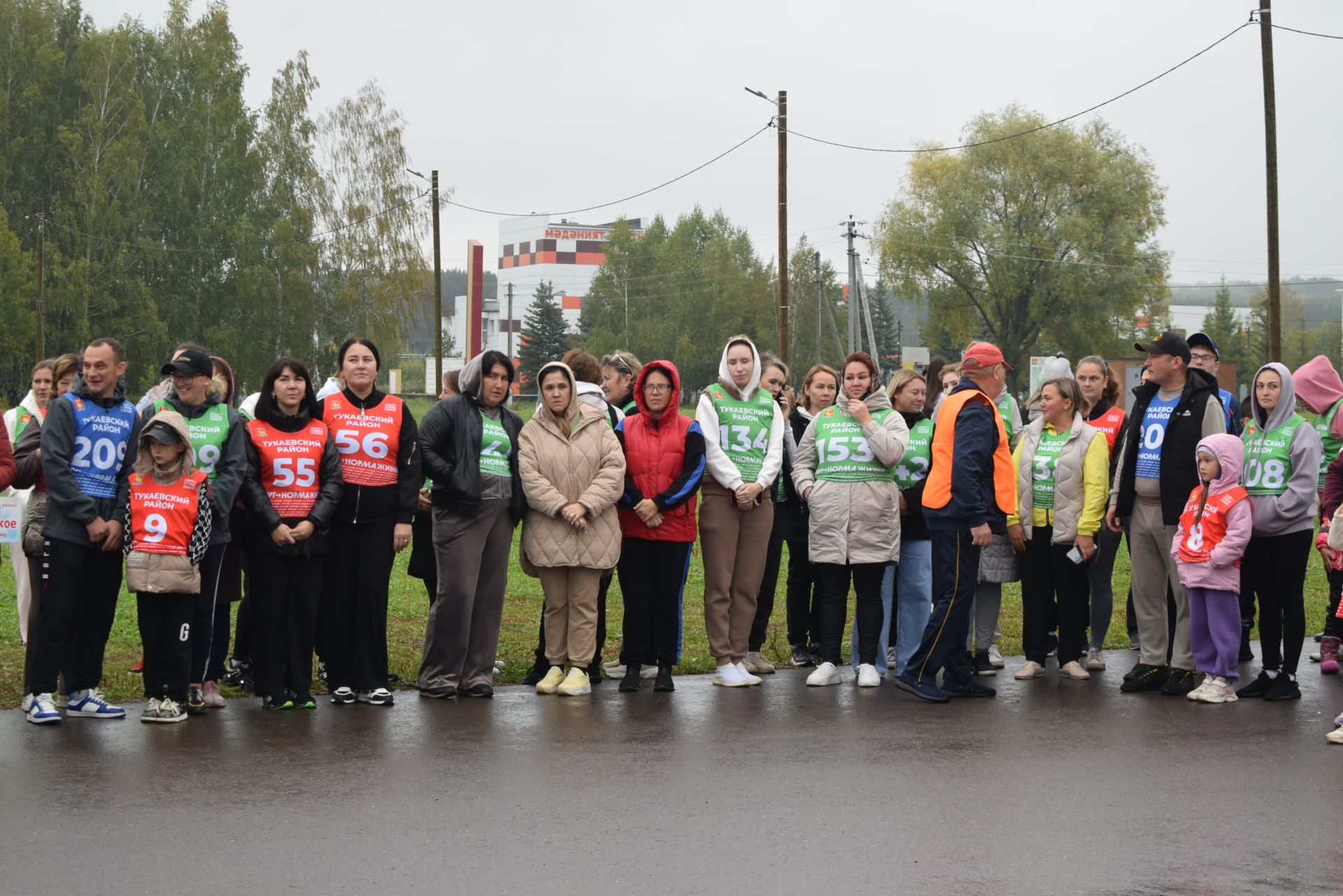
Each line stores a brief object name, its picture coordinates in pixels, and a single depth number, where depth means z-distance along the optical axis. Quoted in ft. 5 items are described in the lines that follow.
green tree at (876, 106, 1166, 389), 221.05
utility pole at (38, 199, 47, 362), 144.73
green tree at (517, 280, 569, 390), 381.19
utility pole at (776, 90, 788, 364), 97.25
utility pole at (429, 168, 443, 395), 129.70
